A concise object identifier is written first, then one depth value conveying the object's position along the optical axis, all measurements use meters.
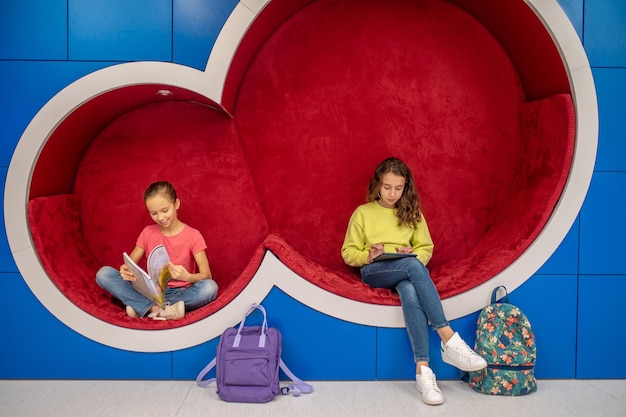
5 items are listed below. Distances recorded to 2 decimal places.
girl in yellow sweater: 2.62
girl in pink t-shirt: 2.86
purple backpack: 2.52
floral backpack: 2.60
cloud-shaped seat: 3.26
